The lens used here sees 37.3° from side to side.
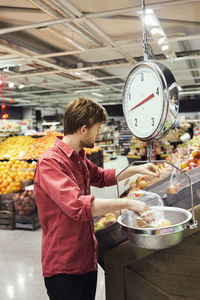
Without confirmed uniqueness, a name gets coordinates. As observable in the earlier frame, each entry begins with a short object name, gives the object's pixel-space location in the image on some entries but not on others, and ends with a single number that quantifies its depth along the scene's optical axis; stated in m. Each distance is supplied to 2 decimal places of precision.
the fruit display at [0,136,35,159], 7.40
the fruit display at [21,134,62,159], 6.99
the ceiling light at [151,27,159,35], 4.69
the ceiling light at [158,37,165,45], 5.11
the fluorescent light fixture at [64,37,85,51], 5.12
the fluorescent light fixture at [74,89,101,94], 13.12
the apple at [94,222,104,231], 2.16
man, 1.58
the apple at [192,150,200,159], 2.78
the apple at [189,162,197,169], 2.64
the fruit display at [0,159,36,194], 5.28
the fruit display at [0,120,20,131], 10.10
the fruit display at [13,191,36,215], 4.98
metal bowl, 1.18
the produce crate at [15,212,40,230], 4.91
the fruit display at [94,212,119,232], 2.14
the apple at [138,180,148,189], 2.55
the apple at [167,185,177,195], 1.84
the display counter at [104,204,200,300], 1.72
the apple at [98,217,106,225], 2.21
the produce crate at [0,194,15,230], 5.01
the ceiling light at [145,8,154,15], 3.93
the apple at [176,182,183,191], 1.88
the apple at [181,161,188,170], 2.79
